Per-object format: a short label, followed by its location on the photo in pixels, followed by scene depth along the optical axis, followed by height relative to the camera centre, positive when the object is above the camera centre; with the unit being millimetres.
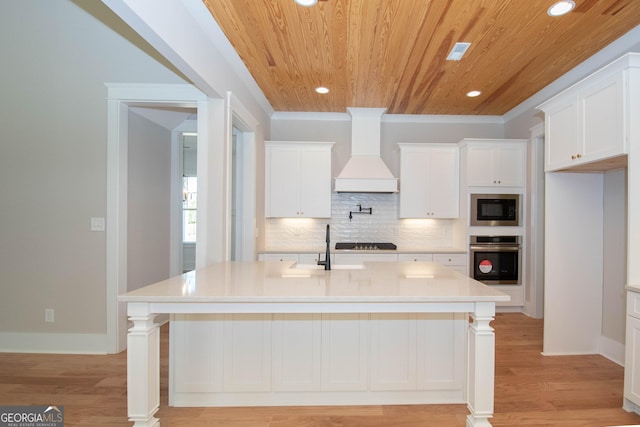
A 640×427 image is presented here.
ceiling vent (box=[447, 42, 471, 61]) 2750 +1381
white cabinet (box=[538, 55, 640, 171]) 2234 +725
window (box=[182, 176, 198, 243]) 4699 +19
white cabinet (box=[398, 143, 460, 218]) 4523 +523
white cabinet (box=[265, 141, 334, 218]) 4480 +443
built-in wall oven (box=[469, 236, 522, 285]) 4230 -580
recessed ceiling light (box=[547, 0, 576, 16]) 2191 +1380
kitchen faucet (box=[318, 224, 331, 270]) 2381 -353
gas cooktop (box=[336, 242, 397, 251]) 4453 -456
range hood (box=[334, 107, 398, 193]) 4410 +680
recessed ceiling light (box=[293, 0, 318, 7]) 2189 +1381
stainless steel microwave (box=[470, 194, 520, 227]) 4266 +28
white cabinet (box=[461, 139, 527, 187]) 4273 +654
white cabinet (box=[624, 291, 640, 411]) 2123 -916
